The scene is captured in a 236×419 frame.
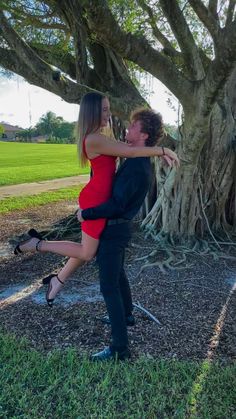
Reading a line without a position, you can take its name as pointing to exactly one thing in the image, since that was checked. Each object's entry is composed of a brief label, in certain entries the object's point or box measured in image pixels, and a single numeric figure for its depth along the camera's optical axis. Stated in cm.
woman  302
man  302
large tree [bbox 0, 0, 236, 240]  477
